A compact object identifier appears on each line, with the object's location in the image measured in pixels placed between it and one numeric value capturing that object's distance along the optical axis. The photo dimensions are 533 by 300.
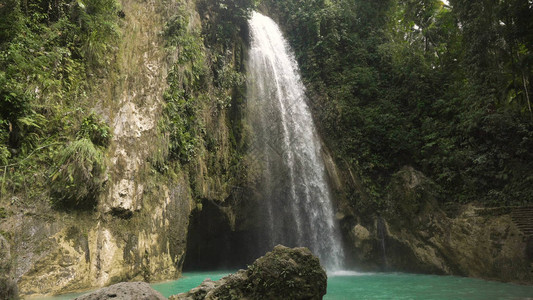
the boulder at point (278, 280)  4.66
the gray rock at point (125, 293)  3.79
